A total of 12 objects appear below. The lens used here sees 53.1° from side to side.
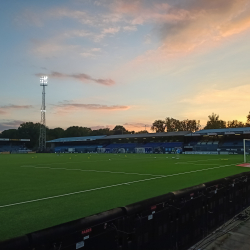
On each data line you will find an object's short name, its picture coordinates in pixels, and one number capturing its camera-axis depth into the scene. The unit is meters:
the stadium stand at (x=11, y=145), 110.06
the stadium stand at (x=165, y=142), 66.53
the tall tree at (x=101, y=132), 169.00
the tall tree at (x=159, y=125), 150.25
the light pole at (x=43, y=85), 77.51
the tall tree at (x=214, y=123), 115.94
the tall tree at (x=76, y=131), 159.88
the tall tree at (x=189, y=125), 135.50
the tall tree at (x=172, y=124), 138.41
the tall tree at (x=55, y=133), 157.62
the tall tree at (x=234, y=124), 120.54
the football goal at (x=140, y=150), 80.62
